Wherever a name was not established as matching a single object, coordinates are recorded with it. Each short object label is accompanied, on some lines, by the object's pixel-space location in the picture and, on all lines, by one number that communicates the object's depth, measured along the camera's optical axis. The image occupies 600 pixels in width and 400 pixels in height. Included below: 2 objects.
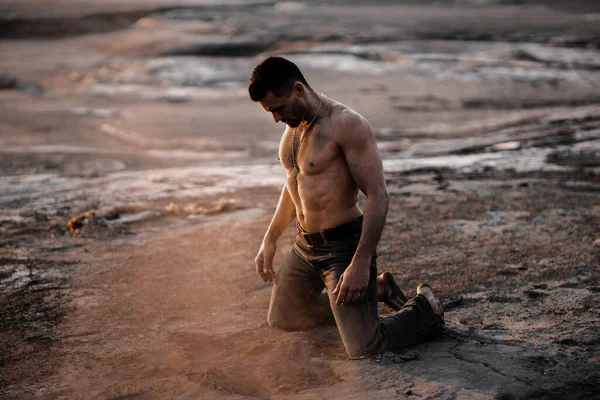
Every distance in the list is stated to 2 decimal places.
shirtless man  3.59
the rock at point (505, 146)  10.24
